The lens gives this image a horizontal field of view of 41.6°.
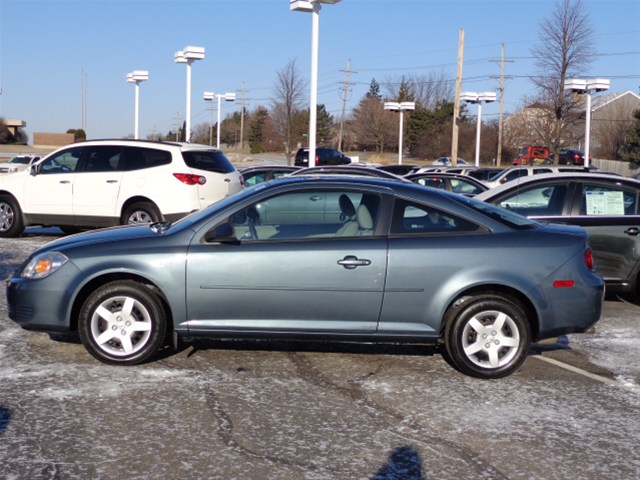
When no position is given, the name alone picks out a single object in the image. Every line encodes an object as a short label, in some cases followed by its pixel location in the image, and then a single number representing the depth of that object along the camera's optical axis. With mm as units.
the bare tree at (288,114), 44219
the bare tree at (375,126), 82356
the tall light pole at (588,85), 29922
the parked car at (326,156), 46206
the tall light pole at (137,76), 35594
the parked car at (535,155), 49316
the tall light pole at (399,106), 45956
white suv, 13562
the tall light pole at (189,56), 29922
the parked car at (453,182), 18688
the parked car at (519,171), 26034
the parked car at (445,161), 56047
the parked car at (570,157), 50062
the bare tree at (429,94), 92375
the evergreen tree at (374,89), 115756
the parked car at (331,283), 6359
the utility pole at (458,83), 39625
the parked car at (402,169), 31781
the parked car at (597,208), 9406
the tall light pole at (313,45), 22062
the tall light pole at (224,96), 43906
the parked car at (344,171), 15156
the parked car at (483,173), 32131
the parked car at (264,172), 18578
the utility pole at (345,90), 78750
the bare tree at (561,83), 37812
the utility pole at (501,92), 56438
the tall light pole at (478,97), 41438
